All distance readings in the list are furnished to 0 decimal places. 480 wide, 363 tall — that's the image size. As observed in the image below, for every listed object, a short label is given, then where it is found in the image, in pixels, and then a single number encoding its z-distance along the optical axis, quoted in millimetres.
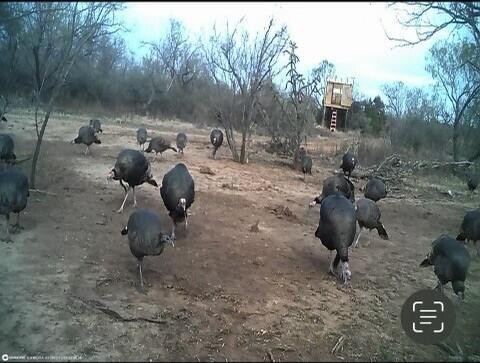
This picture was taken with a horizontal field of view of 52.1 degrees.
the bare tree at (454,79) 21062
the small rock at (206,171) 14292
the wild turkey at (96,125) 19047
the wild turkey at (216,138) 17880
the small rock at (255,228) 9203
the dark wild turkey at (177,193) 8312
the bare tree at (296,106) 18125
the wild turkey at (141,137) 17359
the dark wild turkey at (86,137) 15086
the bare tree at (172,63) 41594
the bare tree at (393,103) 28828
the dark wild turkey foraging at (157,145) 15953
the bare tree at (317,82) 18517
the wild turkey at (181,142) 17656
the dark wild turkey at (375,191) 11642
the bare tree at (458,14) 6602
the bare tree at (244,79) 17375
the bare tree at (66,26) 9469
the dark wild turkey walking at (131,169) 9789
